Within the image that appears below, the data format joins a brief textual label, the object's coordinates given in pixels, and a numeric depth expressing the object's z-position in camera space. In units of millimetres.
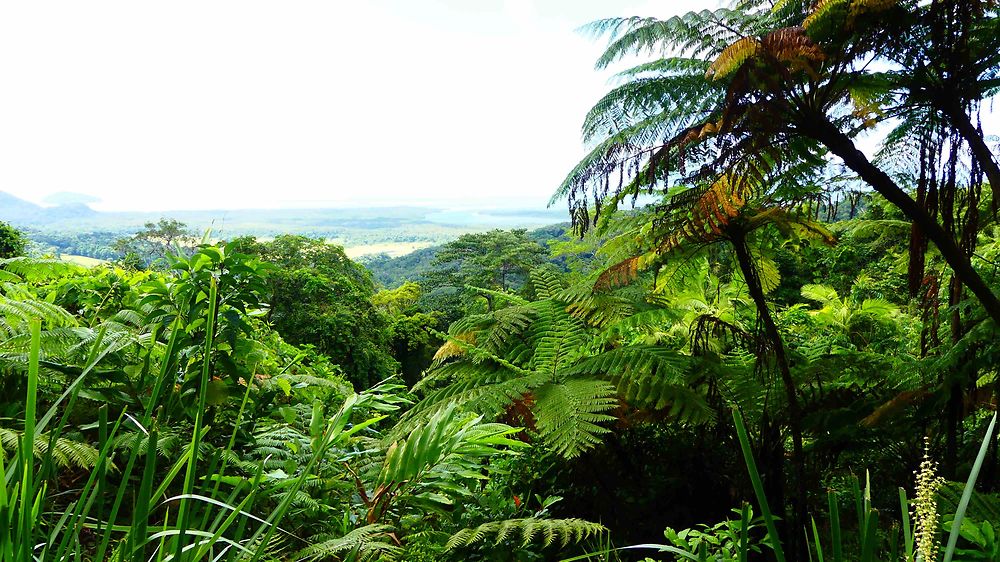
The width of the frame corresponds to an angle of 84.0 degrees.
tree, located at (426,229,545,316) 21578
